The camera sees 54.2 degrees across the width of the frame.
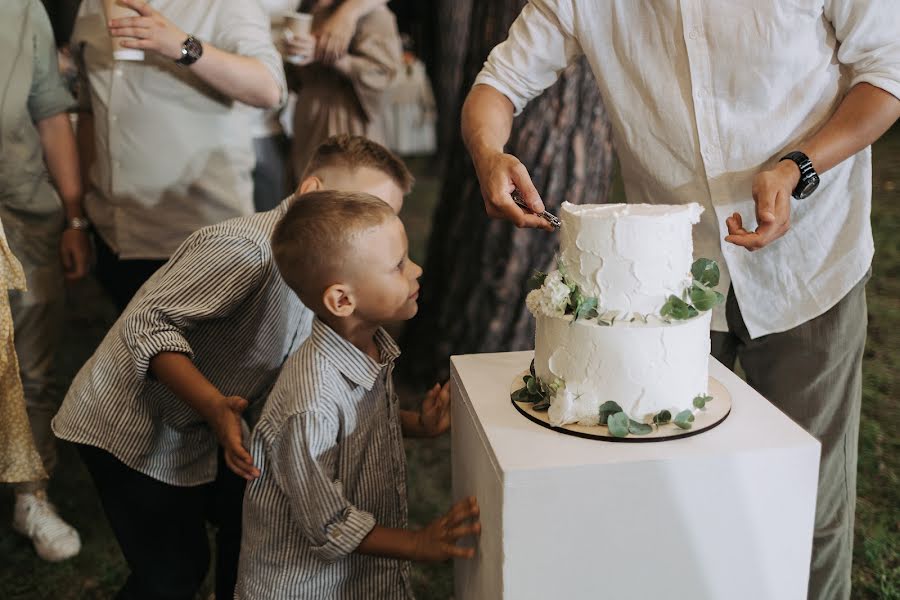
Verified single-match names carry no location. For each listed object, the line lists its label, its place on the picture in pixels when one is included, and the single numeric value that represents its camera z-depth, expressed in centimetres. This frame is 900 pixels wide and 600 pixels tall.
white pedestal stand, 137
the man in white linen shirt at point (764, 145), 165
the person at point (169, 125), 247
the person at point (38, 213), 249
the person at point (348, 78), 318
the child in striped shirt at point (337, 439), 153
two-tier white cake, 139
